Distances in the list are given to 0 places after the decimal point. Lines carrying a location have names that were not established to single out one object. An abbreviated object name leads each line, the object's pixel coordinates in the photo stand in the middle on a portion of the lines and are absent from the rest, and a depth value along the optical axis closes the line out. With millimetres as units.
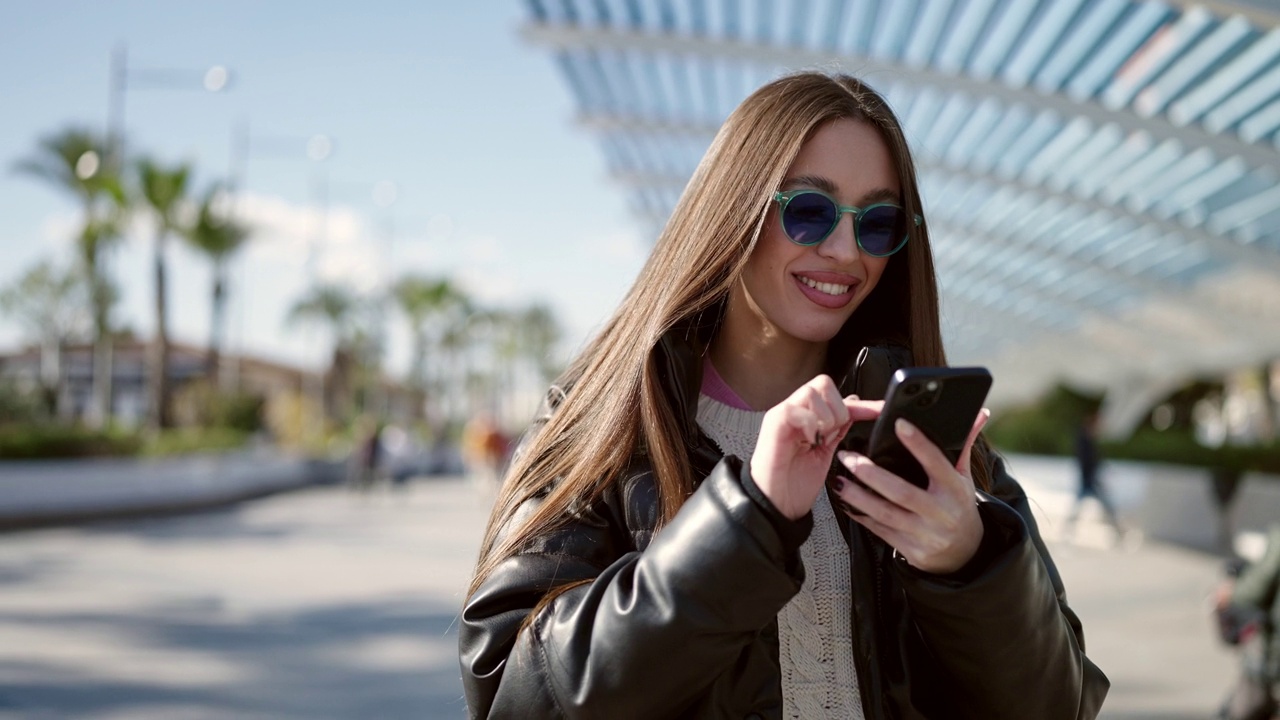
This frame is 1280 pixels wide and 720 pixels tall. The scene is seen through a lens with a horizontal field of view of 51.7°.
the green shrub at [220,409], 36375
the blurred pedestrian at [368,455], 26359
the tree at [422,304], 72250
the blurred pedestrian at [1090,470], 16859
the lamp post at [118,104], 24625
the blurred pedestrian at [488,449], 26672
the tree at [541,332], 98250
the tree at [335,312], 66312
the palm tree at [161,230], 30375
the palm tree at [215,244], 36188
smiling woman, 1422
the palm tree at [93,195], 29234
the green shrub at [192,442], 26281
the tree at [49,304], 71125
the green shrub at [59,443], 19734
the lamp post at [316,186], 33562
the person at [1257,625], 4098
